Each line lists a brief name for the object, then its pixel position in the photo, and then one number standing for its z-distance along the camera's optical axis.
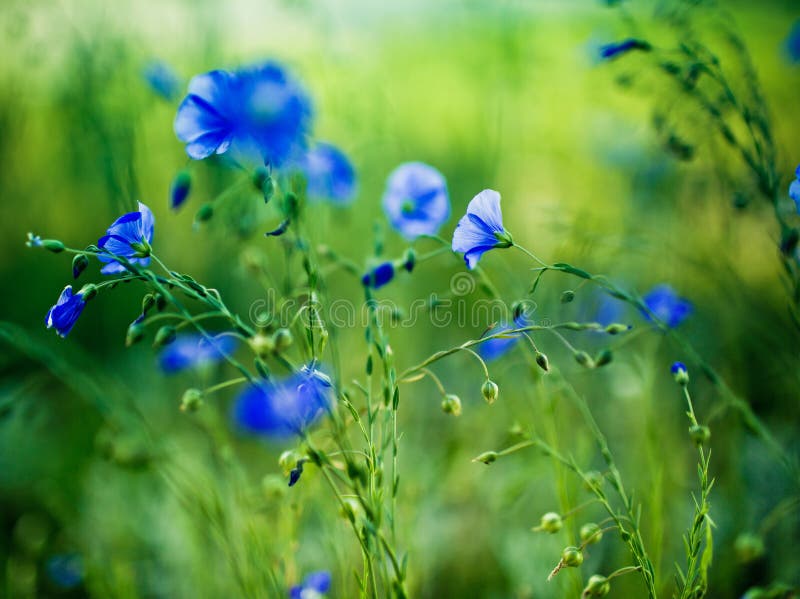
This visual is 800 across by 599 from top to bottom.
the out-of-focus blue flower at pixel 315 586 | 0.30
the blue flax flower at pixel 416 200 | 0.33
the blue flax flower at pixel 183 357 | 0.33
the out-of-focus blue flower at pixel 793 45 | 0.40
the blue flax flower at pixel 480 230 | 0.27
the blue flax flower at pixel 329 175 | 0.35
